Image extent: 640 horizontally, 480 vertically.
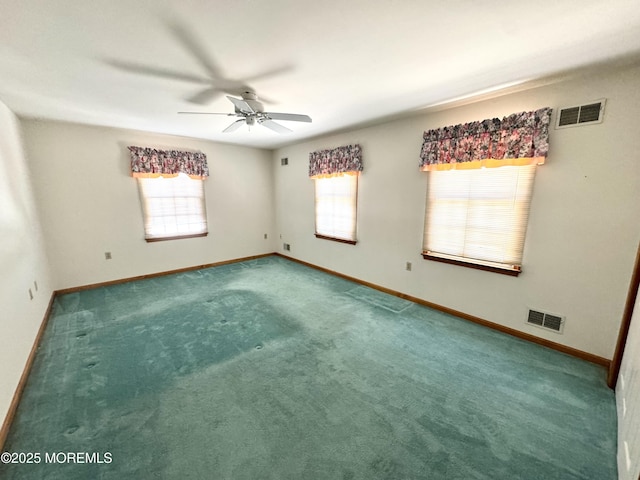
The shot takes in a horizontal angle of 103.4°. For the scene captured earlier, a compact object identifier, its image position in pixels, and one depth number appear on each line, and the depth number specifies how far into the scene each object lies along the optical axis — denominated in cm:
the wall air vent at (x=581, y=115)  208
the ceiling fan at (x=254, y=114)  238
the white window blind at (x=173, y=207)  432
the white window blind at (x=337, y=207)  414
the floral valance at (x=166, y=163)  401
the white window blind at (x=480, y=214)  254
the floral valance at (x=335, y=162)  385
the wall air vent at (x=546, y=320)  241
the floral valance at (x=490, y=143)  230
